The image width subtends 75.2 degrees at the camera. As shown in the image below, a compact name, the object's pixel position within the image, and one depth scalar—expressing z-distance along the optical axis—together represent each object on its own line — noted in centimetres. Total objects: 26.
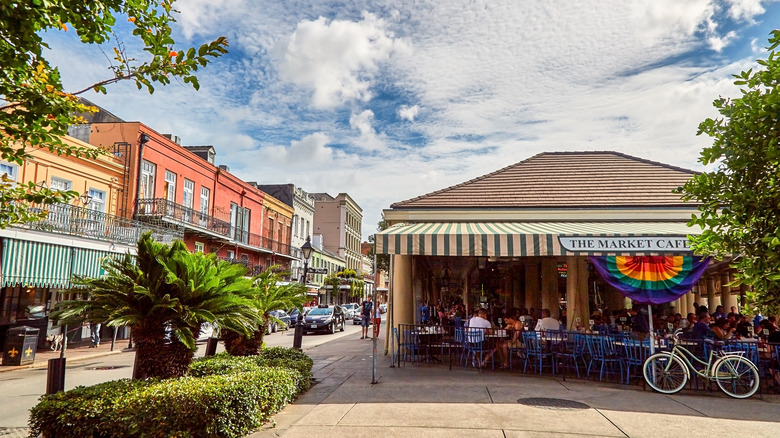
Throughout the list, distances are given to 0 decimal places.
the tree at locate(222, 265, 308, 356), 984
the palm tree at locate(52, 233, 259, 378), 679
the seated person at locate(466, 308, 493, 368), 1118
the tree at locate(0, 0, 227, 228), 370
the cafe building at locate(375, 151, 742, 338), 1041
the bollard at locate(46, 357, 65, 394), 653
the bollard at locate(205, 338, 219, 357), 1048
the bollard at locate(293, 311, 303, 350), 1221
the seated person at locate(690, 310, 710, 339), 1059
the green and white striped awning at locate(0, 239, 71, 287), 1433
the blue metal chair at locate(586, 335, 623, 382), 1008
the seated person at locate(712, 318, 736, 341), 1063
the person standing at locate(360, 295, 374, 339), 2186
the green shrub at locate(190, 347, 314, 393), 811
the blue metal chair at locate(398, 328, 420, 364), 1244
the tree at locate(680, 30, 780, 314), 330
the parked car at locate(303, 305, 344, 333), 2508
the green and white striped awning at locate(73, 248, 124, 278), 1670
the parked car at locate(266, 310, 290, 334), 2578
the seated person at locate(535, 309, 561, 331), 1128
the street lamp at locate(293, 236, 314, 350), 1218
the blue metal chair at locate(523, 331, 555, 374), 1055
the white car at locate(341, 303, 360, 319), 3759
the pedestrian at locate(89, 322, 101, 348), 1820
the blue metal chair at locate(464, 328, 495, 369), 1113
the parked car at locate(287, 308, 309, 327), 2862
